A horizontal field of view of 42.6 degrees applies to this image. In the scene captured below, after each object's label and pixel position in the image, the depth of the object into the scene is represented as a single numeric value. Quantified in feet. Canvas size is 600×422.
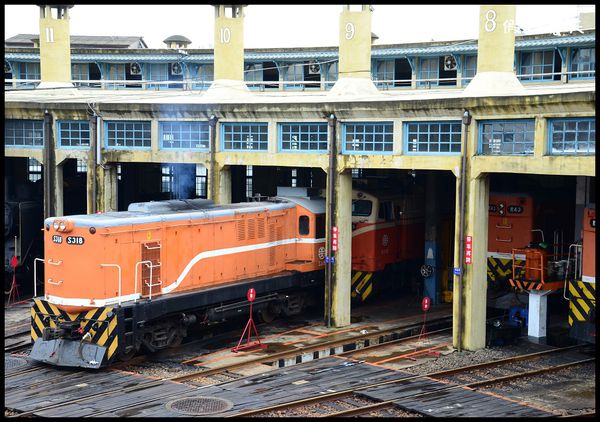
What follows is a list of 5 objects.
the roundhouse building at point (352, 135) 59.41
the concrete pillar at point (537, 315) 65.10
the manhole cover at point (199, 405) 44.45
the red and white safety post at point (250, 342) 60.85
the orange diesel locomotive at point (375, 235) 78.48
